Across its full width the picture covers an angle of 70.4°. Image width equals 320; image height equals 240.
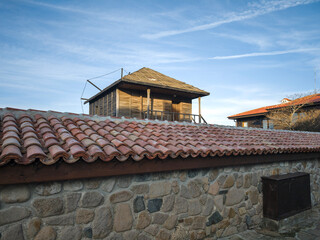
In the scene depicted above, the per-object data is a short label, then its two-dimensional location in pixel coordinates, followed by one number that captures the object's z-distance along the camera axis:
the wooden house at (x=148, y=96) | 13.87
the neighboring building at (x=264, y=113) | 19.88
